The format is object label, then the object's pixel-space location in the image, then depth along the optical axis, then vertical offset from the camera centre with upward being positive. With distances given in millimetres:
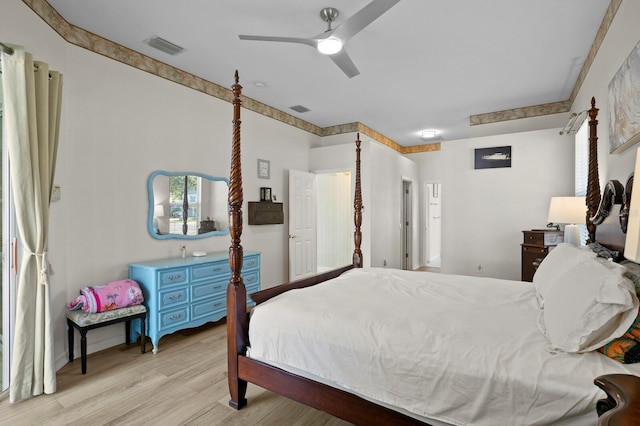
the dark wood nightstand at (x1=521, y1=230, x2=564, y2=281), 3919 -434
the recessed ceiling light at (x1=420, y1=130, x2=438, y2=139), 6377 +1516
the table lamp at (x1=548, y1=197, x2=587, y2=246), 3264 -44
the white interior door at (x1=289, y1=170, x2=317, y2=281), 5383 -247
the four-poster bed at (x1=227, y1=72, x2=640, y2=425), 1250 -649
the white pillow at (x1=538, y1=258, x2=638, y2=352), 1271 -420
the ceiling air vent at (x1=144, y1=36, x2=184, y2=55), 3106 +1616
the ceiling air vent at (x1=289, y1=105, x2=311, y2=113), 5047 +1600
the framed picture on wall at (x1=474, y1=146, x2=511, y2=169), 4957 +812
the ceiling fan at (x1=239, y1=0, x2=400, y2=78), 2121 +1316
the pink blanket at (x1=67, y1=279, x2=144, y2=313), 2746 -752
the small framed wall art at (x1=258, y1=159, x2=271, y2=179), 4914 +622
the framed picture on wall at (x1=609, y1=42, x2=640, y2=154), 1940 +686
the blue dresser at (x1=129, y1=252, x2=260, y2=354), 3047 -805
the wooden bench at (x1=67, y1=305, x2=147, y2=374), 2625 -926
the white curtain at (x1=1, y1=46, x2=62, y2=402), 2172 +24
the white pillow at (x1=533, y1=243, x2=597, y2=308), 1866 -339
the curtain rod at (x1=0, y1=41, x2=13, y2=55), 2061 +1027
